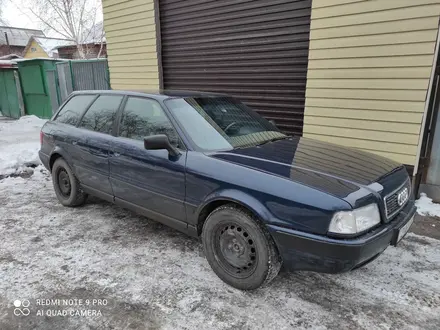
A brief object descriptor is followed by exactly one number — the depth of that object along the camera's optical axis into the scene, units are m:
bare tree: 20.77
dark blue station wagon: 2.19
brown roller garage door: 5.12
